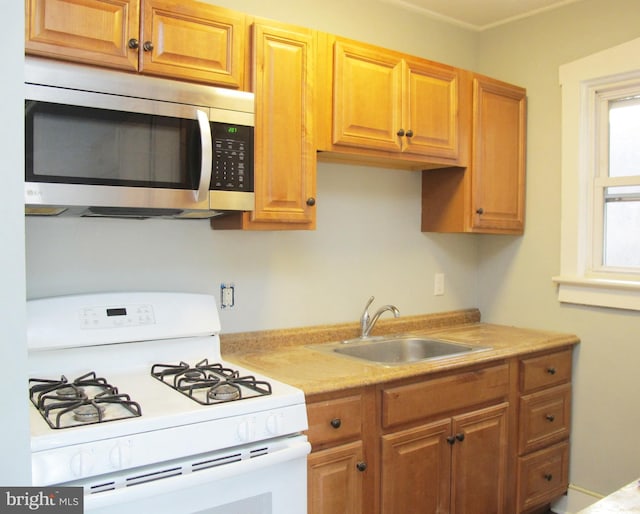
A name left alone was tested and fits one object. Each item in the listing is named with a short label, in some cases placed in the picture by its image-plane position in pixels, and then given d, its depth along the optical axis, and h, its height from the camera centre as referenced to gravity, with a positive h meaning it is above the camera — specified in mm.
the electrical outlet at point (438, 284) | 3172 -238
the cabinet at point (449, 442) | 1938 -789
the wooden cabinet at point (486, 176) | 2842 +334
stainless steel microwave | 1639 +295
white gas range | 1375 -456
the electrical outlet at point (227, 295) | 2361 -227
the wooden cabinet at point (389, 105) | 2305 +583
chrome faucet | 2732 -384
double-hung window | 2791 +301
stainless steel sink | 2605 -506
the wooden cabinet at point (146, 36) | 1666 +636
